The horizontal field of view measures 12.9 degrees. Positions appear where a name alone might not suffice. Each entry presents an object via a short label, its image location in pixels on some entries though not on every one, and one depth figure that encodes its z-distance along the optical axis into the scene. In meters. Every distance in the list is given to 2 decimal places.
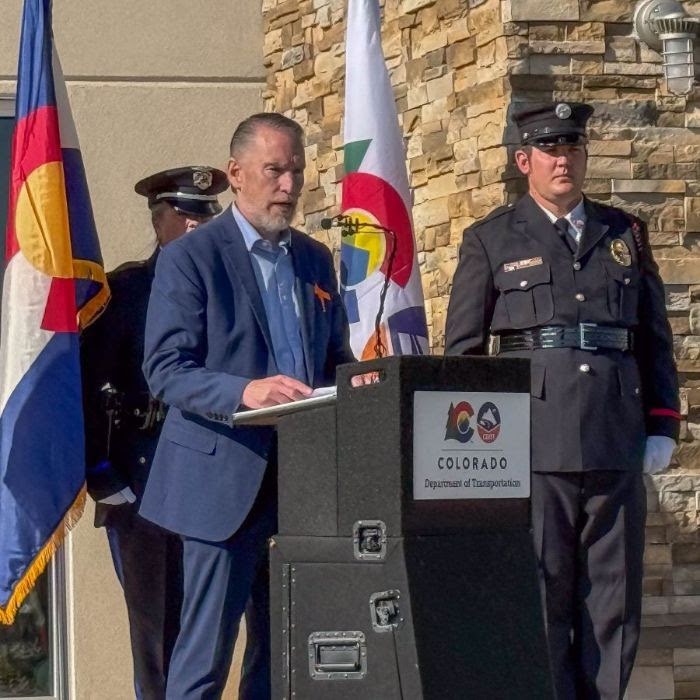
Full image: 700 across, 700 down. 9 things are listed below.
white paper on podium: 6.37
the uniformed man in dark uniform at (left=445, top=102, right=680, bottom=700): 8.50
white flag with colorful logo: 9.91
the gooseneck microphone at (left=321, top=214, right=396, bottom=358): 7.69
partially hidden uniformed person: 9.38
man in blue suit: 7.25
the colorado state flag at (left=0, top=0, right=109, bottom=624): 9.22
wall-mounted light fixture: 9.81
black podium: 5.90
